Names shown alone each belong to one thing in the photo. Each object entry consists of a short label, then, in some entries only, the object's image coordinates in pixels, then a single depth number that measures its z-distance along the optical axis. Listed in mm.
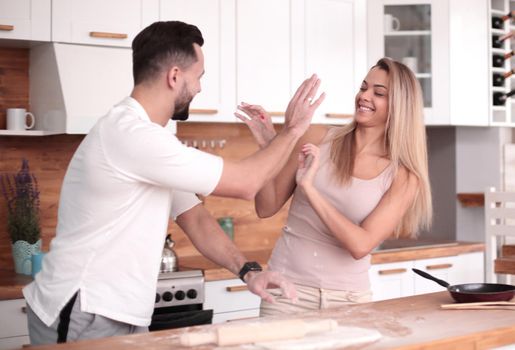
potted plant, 3791
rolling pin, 1921
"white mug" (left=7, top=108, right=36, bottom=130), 3836
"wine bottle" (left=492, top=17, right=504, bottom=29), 5391
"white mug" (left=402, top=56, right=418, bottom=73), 5156
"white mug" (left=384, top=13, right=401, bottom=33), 5121
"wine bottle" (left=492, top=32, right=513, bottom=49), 5312
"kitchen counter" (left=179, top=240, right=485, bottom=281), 3943
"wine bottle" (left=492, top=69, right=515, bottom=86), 5312
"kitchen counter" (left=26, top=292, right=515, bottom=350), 1977
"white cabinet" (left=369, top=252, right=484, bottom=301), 4520
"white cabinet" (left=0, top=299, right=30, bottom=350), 3367
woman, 2729
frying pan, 2535
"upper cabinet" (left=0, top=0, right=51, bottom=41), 3588
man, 2107
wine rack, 5312
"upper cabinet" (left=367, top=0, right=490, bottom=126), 5090
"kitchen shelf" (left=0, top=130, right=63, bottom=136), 3754
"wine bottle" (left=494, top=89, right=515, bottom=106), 5328
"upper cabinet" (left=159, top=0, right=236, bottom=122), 4148
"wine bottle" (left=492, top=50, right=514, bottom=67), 5320
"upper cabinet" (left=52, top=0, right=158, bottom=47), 3717
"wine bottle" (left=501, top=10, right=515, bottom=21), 5352
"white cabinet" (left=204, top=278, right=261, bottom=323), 3926
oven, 3755
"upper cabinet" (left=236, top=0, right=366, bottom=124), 4328
